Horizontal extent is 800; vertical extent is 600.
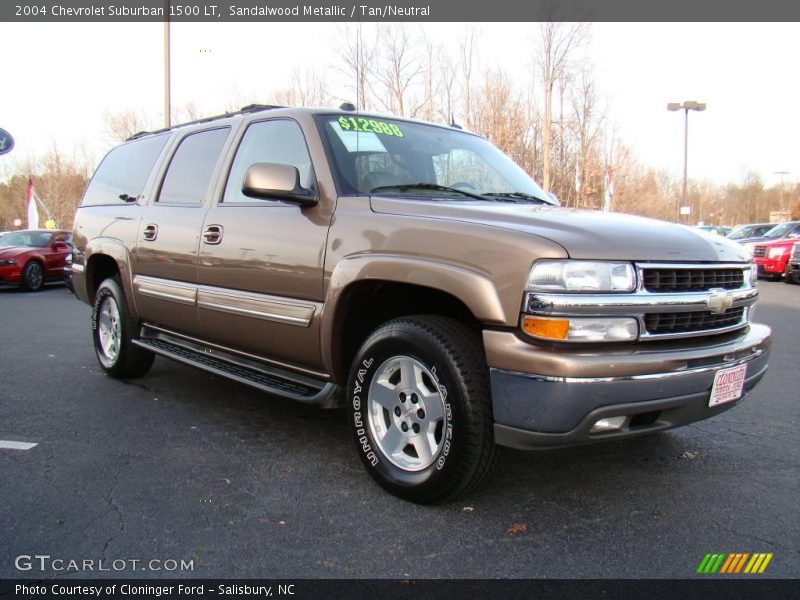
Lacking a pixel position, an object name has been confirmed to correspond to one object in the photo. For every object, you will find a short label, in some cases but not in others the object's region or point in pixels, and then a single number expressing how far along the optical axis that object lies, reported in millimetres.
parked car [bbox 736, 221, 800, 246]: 18953
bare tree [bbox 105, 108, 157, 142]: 27609
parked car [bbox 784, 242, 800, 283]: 15578
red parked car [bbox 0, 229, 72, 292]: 13906
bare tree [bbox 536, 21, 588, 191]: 17938
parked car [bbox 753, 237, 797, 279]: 17266
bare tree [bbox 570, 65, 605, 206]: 21798
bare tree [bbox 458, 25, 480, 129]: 19484
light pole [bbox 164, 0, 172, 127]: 14562
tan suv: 2453
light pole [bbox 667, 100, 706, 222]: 30297
